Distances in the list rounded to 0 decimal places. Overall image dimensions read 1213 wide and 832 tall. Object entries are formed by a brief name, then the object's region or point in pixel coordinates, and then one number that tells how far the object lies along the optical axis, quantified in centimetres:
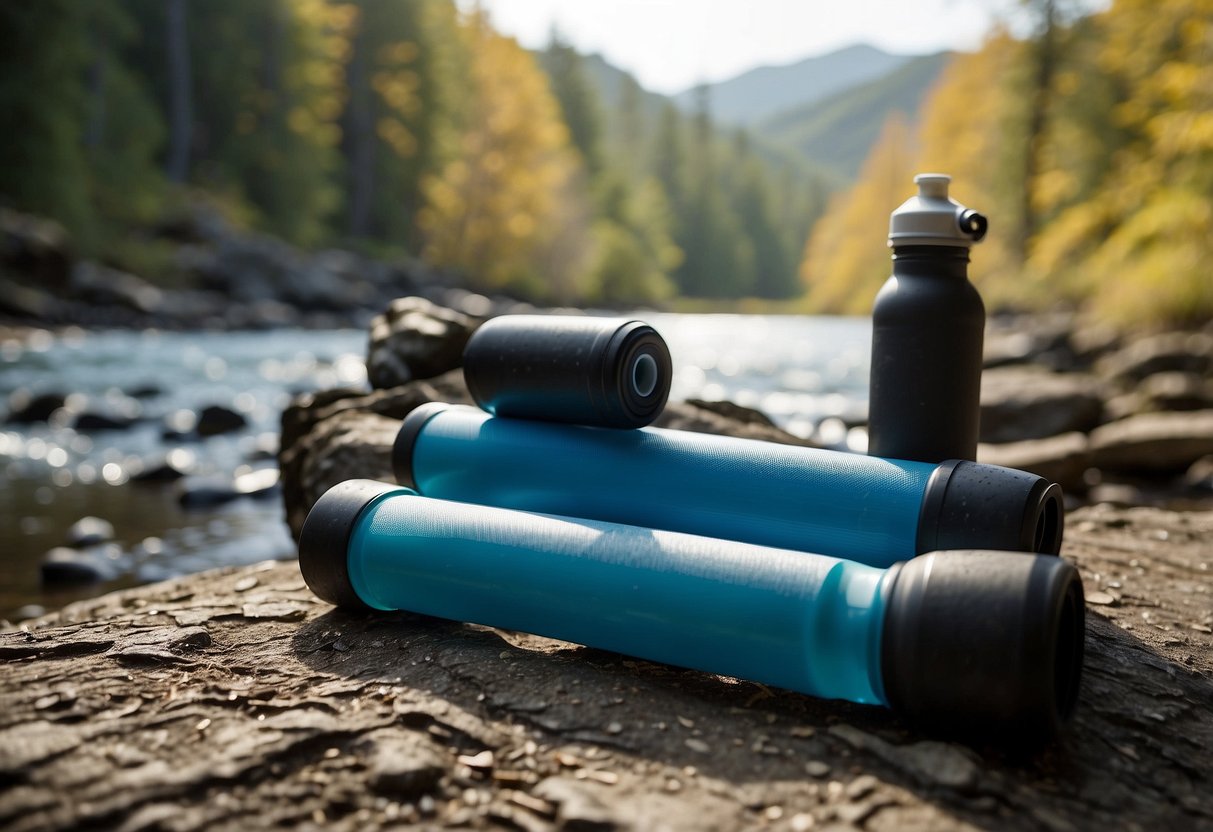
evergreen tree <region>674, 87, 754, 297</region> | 6981
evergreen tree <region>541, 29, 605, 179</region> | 5166
